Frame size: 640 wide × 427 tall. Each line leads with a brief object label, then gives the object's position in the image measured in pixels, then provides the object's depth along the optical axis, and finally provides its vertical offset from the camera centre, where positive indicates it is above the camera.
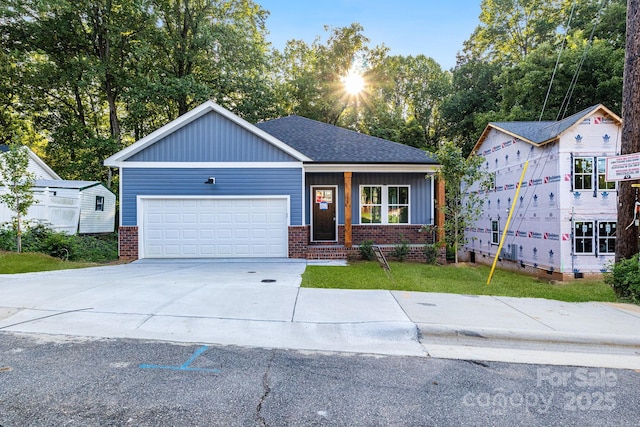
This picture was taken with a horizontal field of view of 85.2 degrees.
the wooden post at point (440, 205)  12.50 +0.40
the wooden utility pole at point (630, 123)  6.90 +1.83
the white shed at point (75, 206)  15.94 +0.69
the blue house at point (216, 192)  11.61 +0.90
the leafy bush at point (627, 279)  6.68 -1.28
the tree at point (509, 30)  27.00 +15.35
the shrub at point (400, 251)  12.61 -1.27
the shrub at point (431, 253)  12.48 -1.34
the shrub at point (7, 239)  11.23 -0.62
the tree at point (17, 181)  10.98 +1.25
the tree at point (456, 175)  11.22 +1.34
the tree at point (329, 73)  28.20 +12.55
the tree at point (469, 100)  26.55 +8.90
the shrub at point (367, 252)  12.27 -1.25
